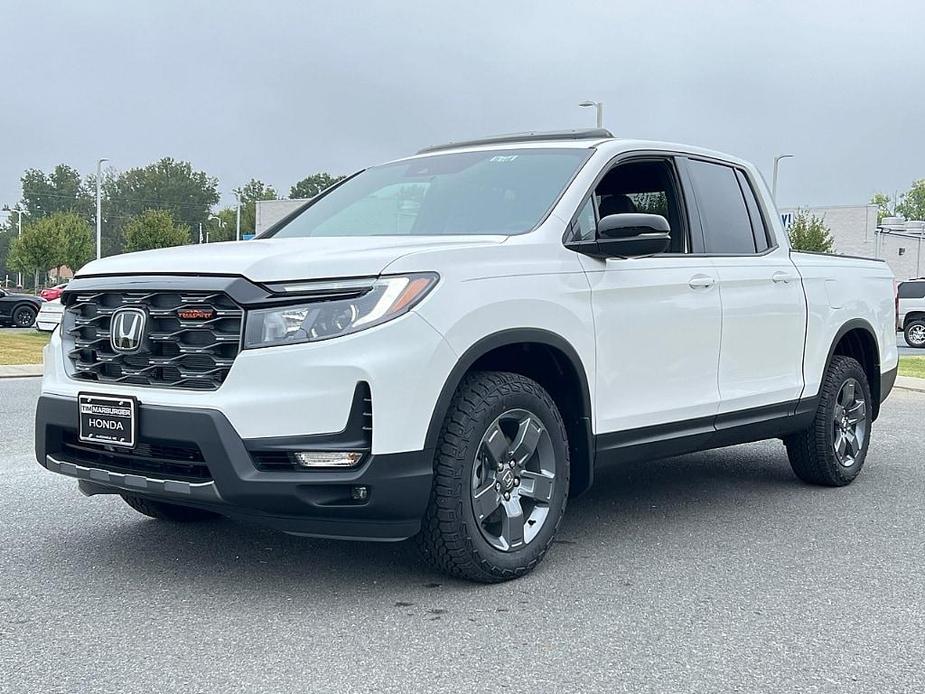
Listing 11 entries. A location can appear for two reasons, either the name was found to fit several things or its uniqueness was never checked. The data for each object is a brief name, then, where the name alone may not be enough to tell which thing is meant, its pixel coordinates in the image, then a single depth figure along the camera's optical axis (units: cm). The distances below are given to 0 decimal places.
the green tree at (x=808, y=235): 3997
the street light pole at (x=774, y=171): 4616
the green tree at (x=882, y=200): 13588
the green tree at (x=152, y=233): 5984
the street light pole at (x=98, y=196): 4962
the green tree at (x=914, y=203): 13612
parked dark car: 2895
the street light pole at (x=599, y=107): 3149
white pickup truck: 373
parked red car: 2390
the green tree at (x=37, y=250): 4644
